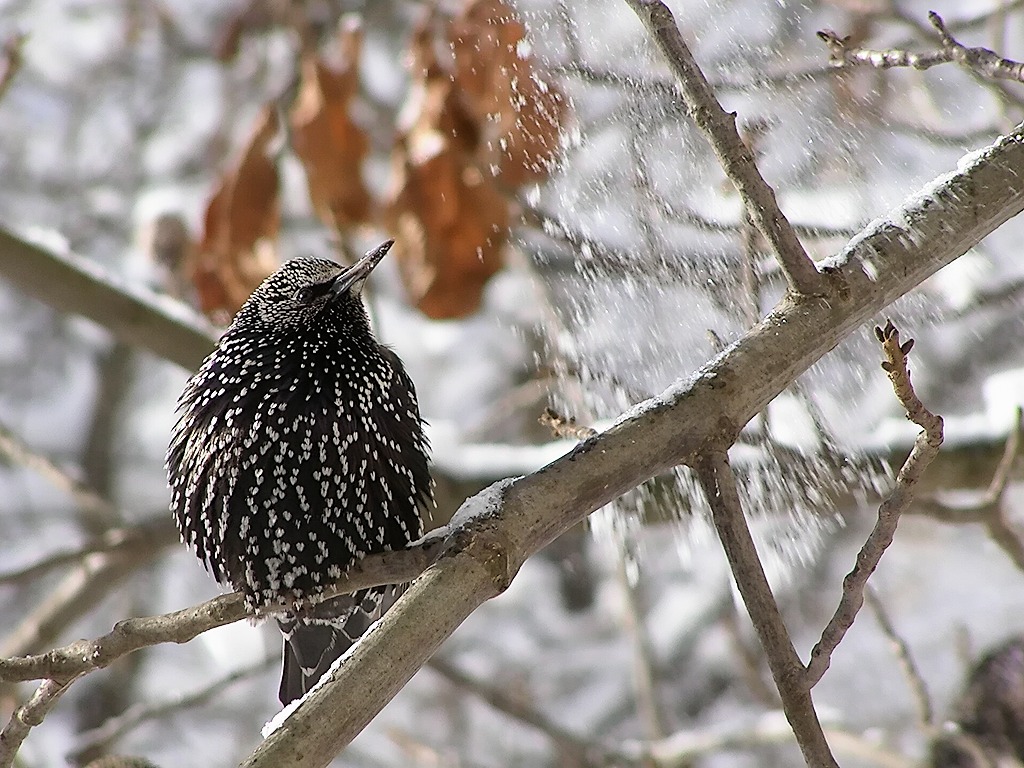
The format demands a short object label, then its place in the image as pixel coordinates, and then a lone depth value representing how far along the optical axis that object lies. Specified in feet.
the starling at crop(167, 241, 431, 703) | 17.83
